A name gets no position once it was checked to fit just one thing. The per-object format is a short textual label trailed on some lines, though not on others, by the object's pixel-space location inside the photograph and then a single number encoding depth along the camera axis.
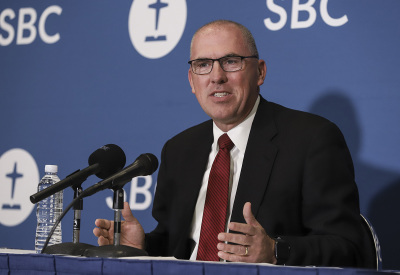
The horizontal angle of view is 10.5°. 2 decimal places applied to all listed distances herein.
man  4.07
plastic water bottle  4.52
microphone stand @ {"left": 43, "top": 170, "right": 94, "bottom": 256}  3.89
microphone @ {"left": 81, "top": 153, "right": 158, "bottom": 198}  3.86
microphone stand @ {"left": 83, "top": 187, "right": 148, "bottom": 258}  3.85
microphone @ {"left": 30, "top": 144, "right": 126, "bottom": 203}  3.89
